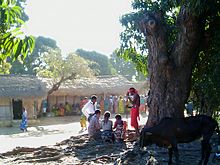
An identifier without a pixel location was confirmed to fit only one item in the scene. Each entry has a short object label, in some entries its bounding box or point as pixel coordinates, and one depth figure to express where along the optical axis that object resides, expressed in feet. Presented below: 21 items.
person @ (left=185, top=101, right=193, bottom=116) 51.15
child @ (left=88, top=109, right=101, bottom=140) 38.17
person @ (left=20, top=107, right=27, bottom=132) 68.44
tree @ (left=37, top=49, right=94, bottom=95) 94.17
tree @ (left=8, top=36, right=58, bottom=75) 129.70
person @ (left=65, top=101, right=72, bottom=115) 100.78
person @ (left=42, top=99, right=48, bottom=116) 98.54
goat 24.93
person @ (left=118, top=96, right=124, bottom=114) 101.03
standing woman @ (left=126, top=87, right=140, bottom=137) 39.93
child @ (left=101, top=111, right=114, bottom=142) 36.37
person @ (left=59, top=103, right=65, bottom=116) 98.78
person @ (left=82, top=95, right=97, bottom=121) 41.75
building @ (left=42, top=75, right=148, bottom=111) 101.92
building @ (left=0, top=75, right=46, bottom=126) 81.92
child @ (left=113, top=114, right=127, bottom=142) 36.96
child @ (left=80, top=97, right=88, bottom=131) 62.49
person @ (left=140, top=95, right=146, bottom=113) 102.26
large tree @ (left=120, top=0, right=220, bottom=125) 34.71
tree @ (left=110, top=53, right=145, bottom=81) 189.88
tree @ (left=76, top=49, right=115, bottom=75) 165.27
